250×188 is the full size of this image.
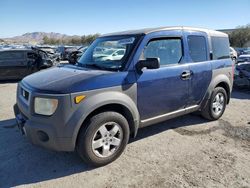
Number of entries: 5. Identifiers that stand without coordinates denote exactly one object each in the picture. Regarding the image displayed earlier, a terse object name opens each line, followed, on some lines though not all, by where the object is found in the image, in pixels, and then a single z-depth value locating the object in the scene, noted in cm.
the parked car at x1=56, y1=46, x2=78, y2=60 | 2408
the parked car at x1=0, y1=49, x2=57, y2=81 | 1111
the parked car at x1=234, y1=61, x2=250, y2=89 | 865
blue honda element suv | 304
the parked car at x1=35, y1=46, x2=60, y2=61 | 1264
